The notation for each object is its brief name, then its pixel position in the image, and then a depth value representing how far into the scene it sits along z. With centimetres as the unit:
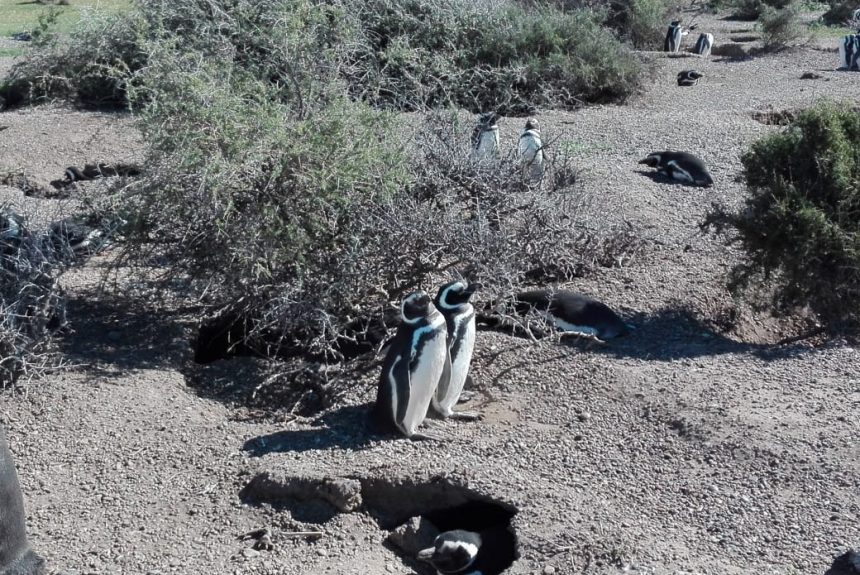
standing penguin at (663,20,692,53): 1786
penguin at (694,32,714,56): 1744
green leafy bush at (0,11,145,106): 1193
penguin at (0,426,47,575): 407
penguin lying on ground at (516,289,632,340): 610
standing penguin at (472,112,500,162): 736
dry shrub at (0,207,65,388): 547
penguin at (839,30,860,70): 1601
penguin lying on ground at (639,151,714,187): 889
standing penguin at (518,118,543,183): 704
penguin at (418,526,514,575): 438
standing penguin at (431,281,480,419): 547
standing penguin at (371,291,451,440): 517
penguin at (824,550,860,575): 407
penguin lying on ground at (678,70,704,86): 1439
